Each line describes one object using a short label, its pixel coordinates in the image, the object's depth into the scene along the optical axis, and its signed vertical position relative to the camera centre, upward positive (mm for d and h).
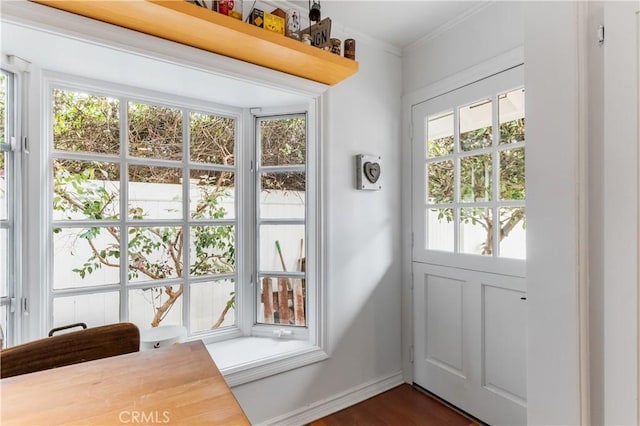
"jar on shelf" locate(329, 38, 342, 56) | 1629 +880
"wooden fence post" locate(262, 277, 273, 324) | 2020 -559
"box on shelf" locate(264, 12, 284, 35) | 1415 +876
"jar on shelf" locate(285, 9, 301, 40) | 1512 +928
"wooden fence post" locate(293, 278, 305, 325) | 2004 -582
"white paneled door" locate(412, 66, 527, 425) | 1637 -215
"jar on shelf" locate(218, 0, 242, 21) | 1309 +869
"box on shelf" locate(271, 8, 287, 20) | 1484 +958
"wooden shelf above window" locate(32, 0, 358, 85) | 1152 +767
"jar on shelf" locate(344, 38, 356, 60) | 1704 +901
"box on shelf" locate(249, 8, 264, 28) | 1393 +881
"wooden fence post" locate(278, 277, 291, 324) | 2016 -571
